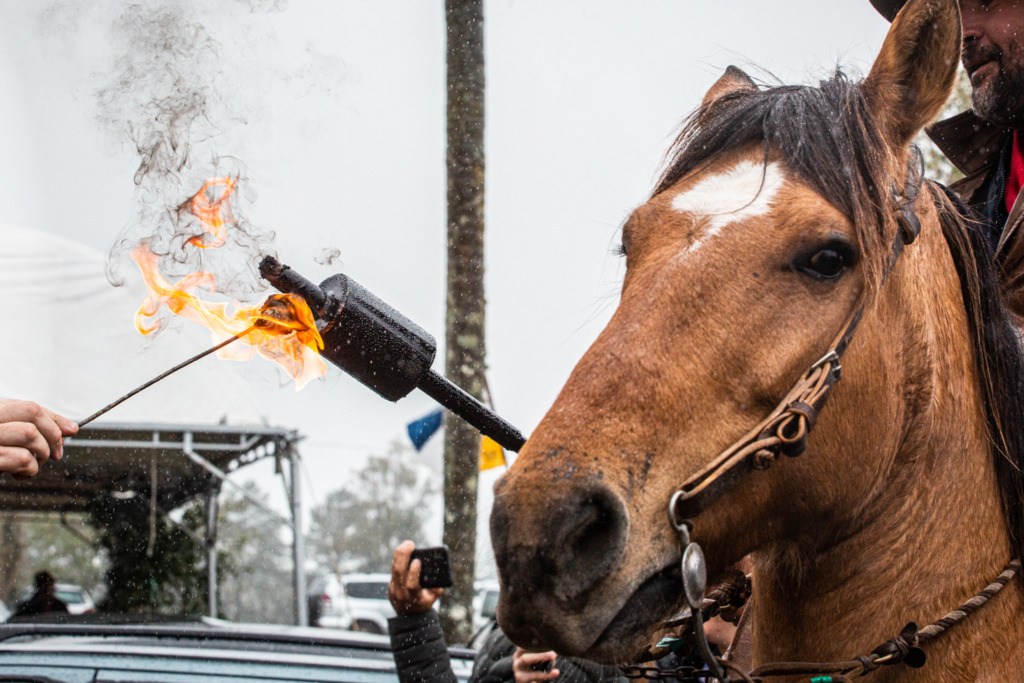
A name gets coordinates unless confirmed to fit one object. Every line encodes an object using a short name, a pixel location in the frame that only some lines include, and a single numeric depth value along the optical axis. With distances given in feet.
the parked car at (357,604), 53.83
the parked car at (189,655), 11.31
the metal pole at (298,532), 35.47
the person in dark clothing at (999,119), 8.00
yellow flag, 15.11
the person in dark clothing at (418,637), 10.45
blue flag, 21.15
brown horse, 5.28
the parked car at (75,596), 69.73
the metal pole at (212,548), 41.83
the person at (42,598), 35.32
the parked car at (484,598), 44.21
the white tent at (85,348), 31.68
